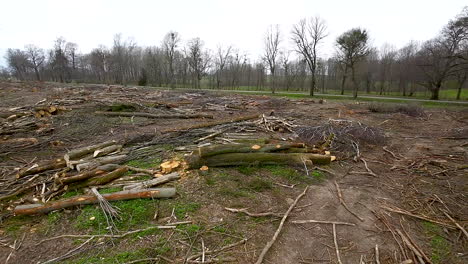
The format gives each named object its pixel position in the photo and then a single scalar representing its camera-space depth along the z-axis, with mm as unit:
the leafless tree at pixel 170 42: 44844
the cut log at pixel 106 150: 6003
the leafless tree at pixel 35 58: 60031
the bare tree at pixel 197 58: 43125
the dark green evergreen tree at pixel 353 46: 25859
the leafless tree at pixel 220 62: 51653
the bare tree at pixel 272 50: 35750
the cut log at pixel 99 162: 5229
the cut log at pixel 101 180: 4675
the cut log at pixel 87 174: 4605
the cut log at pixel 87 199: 3881
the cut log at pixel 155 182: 4484
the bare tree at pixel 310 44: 28391
